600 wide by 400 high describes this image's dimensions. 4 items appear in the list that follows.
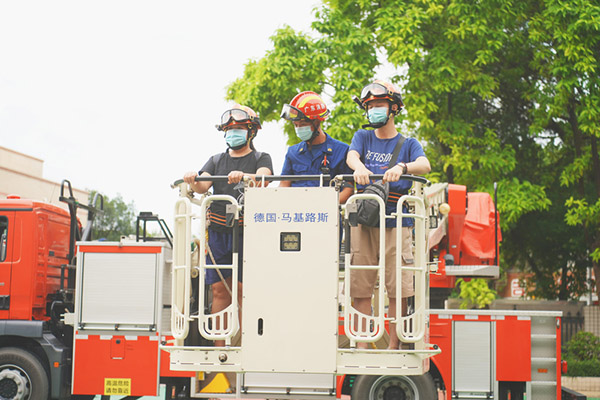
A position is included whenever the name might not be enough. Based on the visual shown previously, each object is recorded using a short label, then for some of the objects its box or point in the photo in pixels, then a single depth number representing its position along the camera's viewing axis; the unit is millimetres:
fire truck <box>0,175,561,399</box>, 11641
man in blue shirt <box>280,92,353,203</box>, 13656
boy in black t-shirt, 12805
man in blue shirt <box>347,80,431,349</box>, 12406
